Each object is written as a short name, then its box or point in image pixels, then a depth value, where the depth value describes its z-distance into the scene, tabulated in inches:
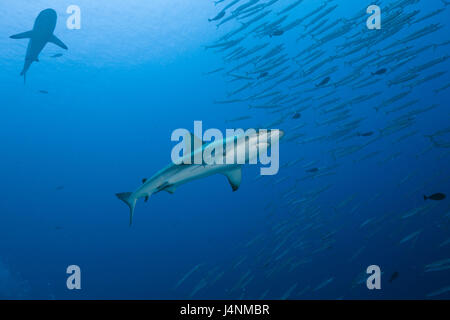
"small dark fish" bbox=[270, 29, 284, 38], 350.1
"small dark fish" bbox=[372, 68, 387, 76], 335.8
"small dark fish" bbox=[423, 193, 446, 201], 275.7
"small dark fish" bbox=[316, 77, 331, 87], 325.7
